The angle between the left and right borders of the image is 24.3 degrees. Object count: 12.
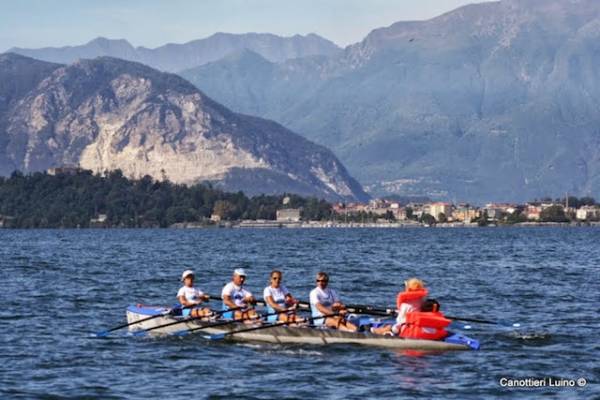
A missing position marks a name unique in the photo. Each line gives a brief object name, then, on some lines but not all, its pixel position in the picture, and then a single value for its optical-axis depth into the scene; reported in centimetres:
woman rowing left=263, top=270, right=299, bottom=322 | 4509
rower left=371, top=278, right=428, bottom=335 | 4122
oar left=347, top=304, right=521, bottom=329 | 4500
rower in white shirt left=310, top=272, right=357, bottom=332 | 4391
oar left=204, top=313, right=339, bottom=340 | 4428
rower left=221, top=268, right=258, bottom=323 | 4594
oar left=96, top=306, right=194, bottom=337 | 4706
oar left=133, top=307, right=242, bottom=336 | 4634
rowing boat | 4212
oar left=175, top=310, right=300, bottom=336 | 4469
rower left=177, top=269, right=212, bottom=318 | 4747
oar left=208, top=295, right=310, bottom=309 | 4609
